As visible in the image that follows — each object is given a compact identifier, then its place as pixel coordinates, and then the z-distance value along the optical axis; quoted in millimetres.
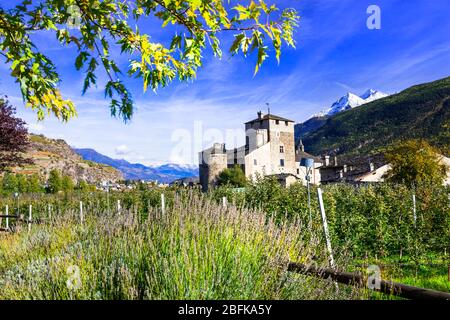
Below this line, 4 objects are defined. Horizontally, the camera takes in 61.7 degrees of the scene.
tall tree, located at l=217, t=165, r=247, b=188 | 50281
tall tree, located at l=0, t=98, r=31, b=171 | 13297
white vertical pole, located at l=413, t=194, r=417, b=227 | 9467
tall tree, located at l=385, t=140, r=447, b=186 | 30609
